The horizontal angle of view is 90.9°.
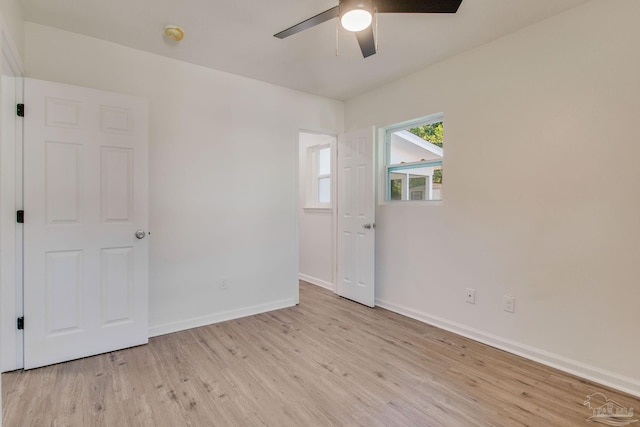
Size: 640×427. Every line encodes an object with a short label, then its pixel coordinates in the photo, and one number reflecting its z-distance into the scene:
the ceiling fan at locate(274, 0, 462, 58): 1.72
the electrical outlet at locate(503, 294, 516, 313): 2.54
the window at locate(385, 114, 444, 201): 3.18
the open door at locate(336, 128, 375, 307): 3.63
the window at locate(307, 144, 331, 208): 4.77
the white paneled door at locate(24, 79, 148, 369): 2.28
